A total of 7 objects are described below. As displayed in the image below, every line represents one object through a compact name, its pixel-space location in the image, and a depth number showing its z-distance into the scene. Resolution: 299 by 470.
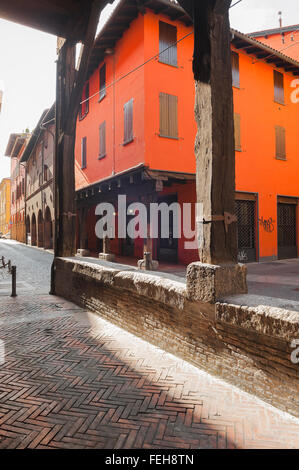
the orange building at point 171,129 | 10.00
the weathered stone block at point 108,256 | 11.46
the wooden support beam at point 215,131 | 2.83
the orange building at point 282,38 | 16.02
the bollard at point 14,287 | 6.69
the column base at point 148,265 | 9.50
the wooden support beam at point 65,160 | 6.66
